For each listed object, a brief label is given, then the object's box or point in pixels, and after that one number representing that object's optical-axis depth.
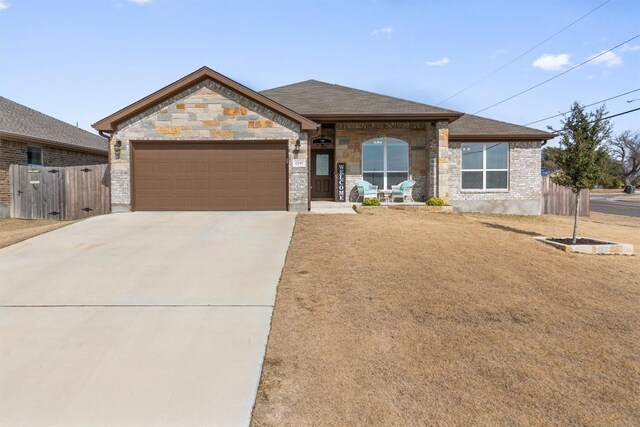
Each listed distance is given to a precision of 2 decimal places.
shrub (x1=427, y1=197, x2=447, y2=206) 15.91
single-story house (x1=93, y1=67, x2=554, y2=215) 14.28
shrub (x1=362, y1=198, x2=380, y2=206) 15.56
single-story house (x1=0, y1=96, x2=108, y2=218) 16.45
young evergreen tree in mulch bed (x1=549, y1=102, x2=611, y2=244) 10.90
